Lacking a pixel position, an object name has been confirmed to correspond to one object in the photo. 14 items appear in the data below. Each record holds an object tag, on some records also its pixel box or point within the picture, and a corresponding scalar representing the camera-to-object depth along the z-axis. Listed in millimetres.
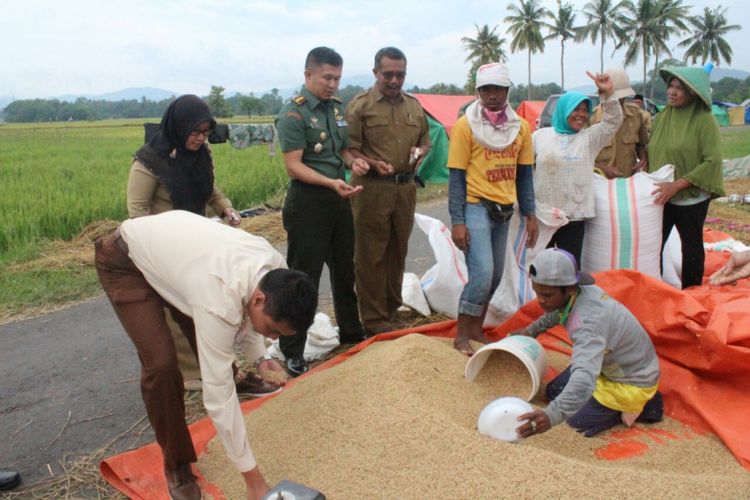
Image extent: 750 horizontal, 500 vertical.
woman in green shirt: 3273
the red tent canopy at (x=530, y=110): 11596
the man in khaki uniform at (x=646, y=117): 4328
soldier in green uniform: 2949
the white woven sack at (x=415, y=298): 3807
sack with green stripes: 3449
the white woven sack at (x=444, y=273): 3674
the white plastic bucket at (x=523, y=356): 2502
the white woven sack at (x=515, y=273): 3389
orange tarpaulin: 2266
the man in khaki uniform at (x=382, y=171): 3254
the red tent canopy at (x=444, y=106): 11456
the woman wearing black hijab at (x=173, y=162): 2527
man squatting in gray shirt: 2119
